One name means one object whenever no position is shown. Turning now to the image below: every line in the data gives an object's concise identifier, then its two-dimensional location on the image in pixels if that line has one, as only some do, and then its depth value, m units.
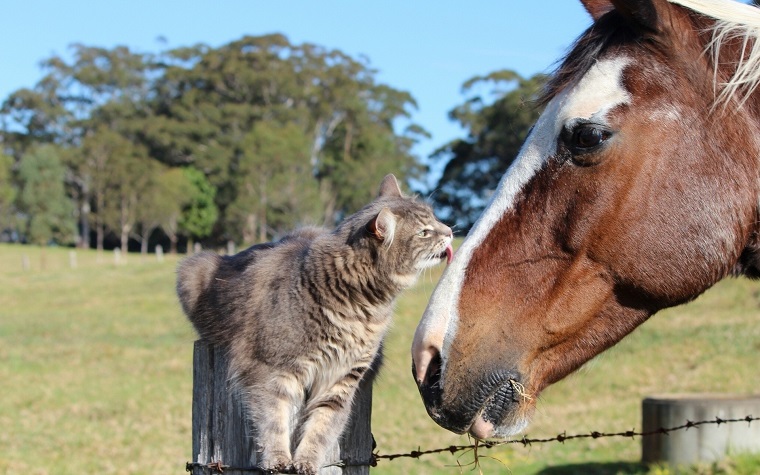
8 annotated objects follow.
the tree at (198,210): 50.27
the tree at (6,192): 52.06
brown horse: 1.74
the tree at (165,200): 49.16
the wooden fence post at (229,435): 2.49
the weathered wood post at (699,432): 7.16
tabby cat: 2.58
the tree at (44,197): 53.28
